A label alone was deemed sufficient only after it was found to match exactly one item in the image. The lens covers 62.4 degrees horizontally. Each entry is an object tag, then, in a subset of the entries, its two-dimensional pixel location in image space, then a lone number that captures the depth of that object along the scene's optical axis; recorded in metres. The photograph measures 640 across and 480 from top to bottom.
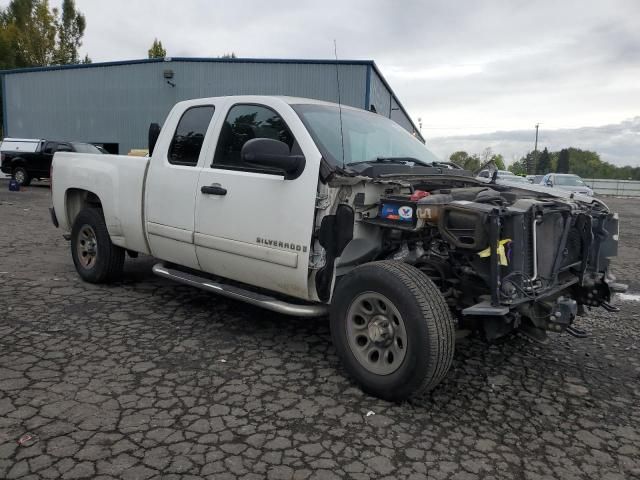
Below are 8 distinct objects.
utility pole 91.45
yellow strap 2.94
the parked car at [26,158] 19.27
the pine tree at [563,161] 105.25
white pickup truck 3.02
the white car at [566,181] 22.66
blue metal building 21.06
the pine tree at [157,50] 53.41
